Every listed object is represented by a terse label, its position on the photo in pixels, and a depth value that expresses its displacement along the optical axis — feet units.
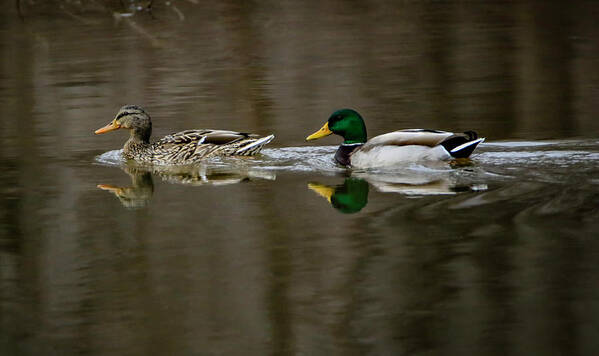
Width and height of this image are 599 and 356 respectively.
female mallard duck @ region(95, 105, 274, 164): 67.82
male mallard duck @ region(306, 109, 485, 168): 61.67
